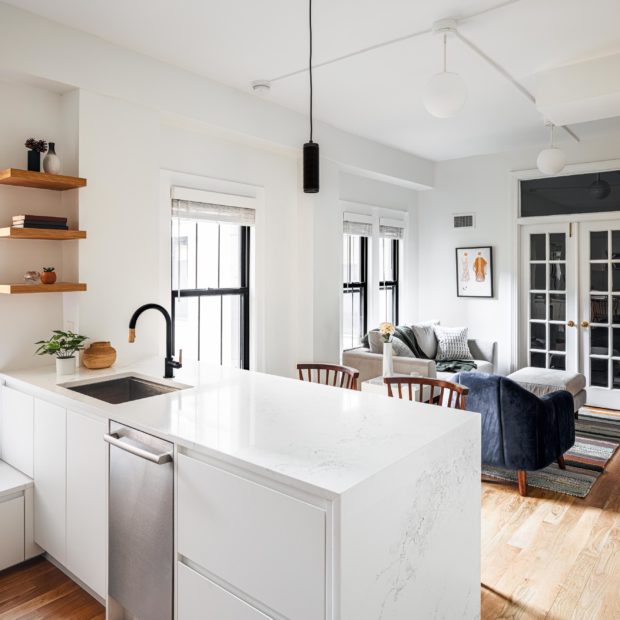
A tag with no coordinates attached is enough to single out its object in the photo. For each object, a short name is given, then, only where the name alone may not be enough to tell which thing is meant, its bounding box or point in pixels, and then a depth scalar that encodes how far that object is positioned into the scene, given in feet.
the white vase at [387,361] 13.91
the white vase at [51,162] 9.28
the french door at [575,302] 17.85
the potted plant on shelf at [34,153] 9.16
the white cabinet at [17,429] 8.43
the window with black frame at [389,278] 20.29
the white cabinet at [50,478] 7.59
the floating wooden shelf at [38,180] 8.63
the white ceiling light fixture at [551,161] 13.60
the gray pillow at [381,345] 17.53
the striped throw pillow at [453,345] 19.08
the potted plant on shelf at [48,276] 9.25
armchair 10.48
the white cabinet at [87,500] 6.81
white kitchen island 4.27
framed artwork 20.20
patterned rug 11.57
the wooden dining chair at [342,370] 9.68
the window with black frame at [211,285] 12.57
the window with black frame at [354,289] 18.43
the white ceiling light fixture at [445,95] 8.46
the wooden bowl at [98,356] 9.39
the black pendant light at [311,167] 11.81
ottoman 15.12
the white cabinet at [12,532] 8.03
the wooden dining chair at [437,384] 8.82
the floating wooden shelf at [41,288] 8.73
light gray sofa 15.84
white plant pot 8.86
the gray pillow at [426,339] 19.10
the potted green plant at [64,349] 8.86
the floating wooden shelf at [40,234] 8.77
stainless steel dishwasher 5.74
